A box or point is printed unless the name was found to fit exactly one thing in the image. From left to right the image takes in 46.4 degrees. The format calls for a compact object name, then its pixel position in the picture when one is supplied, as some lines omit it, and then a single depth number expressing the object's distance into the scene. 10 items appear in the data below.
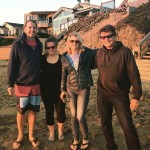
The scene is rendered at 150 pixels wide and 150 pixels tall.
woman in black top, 3.19
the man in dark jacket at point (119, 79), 2.52
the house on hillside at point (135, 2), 20.51
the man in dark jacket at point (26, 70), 3.01
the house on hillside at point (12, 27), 48.17
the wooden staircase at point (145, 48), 11.63
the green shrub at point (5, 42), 30.64
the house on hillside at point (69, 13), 28.40
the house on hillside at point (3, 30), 50.47
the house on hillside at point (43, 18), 38.89
